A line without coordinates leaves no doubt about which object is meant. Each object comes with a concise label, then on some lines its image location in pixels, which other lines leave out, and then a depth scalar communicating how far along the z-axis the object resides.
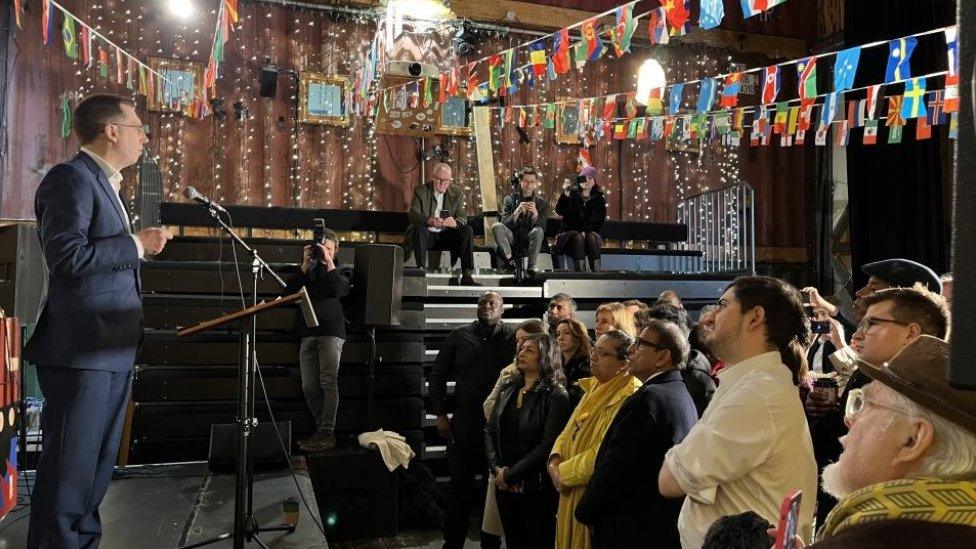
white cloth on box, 5.63
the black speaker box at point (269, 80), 10.24
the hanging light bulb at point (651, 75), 11.45
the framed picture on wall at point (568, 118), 10.37
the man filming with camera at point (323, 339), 6.16
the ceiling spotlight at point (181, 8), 9.24
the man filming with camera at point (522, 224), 8.58
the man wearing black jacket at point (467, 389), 5.10
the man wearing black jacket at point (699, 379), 3.75
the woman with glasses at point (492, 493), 4.56
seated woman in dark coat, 8.83
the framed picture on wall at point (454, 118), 11.30
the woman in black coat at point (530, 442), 4.11
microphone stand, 3.09
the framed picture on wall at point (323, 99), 10.68
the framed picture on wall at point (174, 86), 9.92
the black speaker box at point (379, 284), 6.54
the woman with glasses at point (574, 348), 4.61
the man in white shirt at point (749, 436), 2.08
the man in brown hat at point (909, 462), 0.98
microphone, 3.05
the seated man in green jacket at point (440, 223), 8.34
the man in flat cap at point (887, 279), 3.58
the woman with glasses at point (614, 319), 4.76
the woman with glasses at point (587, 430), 3.27
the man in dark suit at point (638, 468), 2.76
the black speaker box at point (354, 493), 5.43
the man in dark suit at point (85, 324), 2.45
